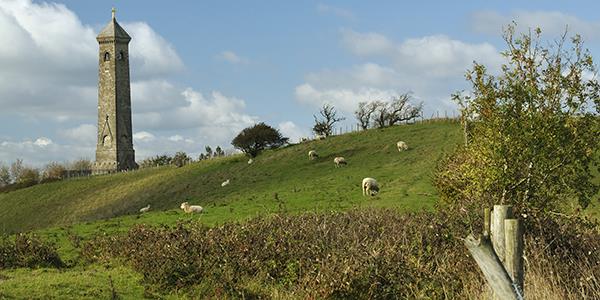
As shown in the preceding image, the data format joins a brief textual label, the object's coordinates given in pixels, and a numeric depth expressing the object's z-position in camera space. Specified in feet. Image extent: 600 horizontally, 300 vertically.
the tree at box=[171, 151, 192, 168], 291.09
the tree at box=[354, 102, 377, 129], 290.56
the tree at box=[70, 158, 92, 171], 365.40
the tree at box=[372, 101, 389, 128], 275.80
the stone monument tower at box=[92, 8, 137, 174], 358.43
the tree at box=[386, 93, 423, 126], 281.54
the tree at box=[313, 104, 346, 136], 288.22
